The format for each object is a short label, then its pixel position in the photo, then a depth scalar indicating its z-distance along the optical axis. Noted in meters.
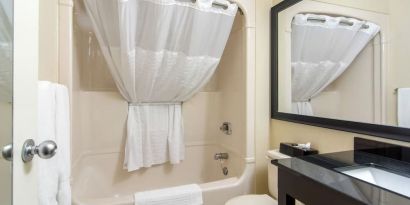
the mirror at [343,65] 1.12
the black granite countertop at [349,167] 0.71
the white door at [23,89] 0.74
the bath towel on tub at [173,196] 1.52
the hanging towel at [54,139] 0.97
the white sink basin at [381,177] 0.94
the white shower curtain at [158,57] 1.71
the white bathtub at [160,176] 1.73
